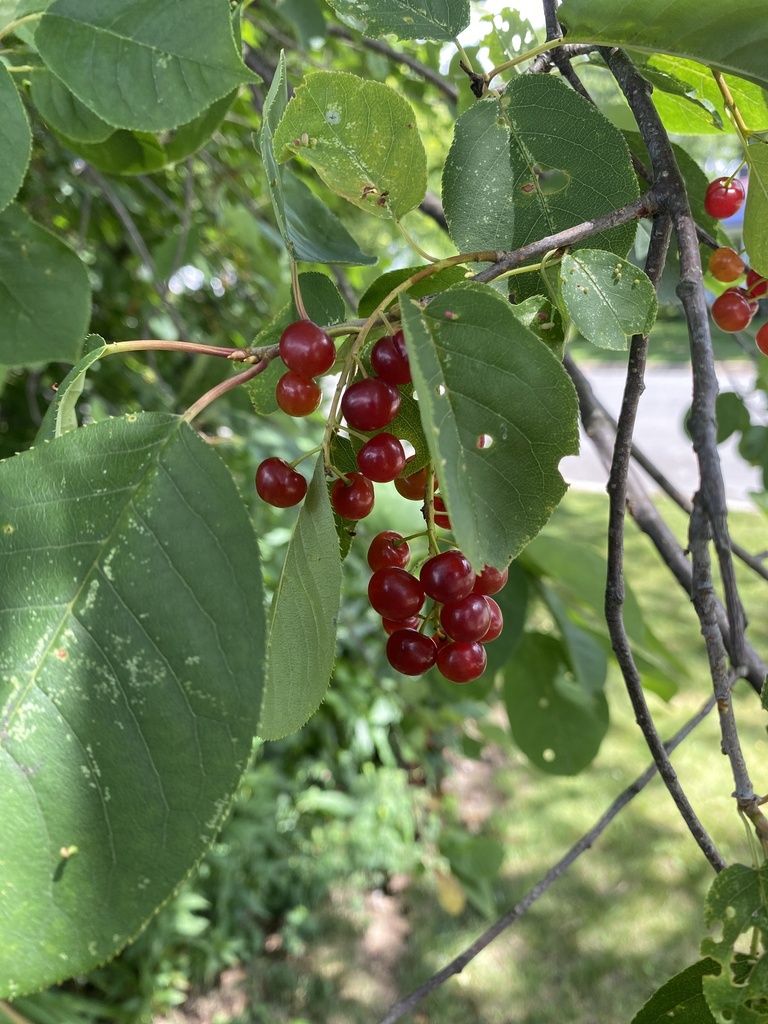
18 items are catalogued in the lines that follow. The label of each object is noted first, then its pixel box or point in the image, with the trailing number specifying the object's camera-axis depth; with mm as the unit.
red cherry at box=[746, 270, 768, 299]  192
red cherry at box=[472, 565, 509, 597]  151
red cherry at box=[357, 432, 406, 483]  134
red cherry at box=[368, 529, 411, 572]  162
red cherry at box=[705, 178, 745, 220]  186
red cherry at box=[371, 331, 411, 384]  124
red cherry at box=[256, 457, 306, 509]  144
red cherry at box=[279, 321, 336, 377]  128
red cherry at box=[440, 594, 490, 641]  145
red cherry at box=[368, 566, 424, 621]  147
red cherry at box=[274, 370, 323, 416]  136
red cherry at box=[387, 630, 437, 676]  149
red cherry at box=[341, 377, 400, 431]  123
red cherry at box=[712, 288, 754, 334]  192
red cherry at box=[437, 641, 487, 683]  150
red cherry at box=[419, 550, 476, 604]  138
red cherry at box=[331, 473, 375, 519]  147
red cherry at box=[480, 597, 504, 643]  154
